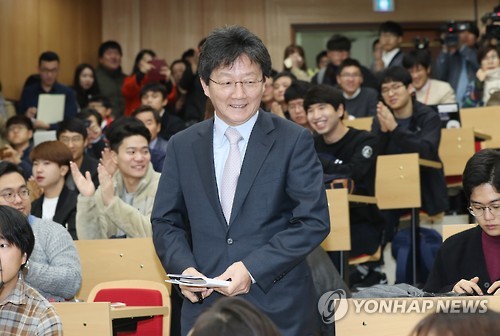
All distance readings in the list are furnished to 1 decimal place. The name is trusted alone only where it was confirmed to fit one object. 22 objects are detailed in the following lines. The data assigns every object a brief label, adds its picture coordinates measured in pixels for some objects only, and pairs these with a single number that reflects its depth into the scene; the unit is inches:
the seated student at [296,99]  264.7
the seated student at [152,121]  269.3
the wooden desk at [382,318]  109.0
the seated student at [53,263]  152.1
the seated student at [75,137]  252.5
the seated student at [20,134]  302.7
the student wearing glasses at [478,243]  129.1
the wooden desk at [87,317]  133.0
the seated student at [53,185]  210.2
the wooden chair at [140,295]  157.0
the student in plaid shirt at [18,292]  121.7
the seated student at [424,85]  317.7
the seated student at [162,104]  303.6
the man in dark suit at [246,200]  107.9
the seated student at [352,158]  220.1
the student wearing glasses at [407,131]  244.1
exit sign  444.5
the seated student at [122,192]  193.3
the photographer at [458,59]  367.2
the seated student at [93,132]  295.0
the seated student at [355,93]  303.1
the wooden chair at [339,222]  197.6
